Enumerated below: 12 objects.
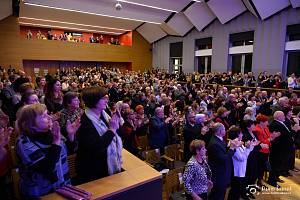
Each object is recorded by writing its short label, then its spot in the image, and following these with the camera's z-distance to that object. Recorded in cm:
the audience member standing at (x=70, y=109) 269
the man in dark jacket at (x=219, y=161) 290
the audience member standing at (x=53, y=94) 340
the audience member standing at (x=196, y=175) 259
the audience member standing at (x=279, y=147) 405
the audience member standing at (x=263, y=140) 379
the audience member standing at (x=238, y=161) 320
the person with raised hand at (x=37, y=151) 145
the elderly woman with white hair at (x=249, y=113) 428
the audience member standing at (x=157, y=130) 416
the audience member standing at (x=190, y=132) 399
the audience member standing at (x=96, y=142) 159
